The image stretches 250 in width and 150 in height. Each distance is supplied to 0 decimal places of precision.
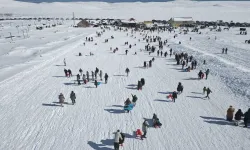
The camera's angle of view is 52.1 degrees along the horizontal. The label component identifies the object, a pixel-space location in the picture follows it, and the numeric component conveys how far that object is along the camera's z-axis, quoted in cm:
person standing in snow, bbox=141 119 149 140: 1286
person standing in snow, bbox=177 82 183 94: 1944
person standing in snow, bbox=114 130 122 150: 1166
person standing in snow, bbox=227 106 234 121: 1446
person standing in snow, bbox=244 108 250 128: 1388
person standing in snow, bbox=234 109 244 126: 1402
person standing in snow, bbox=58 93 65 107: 1736
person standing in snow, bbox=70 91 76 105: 1751
